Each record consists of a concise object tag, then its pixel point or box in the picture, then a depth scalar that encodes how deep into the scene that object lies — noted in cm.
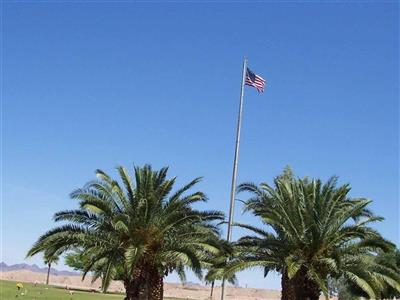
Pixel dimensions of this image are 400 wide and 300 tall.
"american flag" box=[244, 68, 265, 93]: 3406
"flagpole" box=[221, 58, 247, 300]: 2883
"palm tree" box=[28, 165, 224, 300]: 2559
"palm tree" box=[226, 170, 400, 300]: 2530
